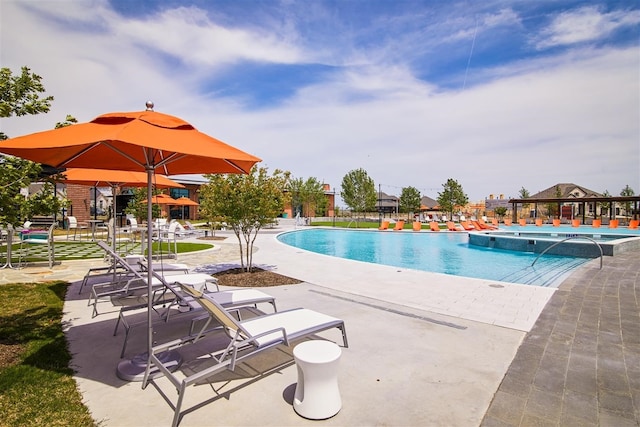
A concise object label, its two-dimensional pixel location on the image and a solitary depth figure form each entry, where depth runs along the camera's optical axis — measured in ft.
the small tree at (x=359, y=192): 147.54
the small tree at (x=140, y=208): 58.95
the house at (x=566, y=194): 183.32
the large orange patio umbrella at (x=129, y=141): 9.41
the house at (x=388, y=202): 274.77
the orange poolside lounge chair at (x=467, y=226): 90.21
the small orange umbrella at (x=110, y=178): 25.62
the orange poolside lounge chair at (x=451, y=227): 89.97
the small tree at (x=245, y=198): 28.40
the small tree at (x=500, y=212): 176.65
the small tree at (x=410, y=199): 198.29
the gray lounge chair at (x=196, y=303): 14.82
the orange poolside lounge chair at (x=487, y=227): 93.78
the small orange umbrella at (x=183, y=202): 55.06
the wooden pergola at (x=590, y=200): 100.86
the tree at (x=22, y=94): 13.26
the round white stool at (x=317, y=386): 9.07
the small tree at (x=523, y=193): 225.56
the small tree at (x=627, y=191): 211.82
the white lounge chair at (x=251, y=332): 9.48
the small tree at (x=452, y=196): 160.86
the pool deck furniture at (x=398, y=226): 91.45
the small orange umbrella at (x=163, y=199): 52.05
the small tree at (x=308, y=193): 145.07
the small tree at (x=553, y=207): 177.72
